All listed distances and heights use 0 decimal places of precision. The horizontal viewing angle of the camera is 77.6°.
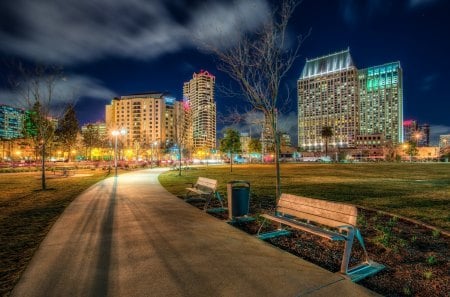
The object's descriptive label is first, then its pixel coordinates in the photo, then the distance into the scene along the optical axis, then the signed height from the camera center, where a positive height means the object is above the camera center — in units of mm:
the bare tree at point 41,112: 16178 +2607
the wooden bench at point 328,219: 4379 -1287
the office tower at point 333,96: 183625 +37661
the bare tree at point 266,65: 8898 +2857
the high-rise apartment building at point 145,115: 169000 +23446
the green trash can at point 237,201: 7742 -1332
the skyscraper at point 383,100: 185875 +34599
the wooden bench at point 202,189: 9488 -1372
